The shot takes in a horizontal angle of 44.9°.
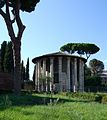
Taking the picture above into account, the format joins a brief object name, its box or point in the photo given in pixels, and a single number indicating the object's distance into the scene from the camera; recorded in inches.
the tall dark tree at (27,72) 1052.5
